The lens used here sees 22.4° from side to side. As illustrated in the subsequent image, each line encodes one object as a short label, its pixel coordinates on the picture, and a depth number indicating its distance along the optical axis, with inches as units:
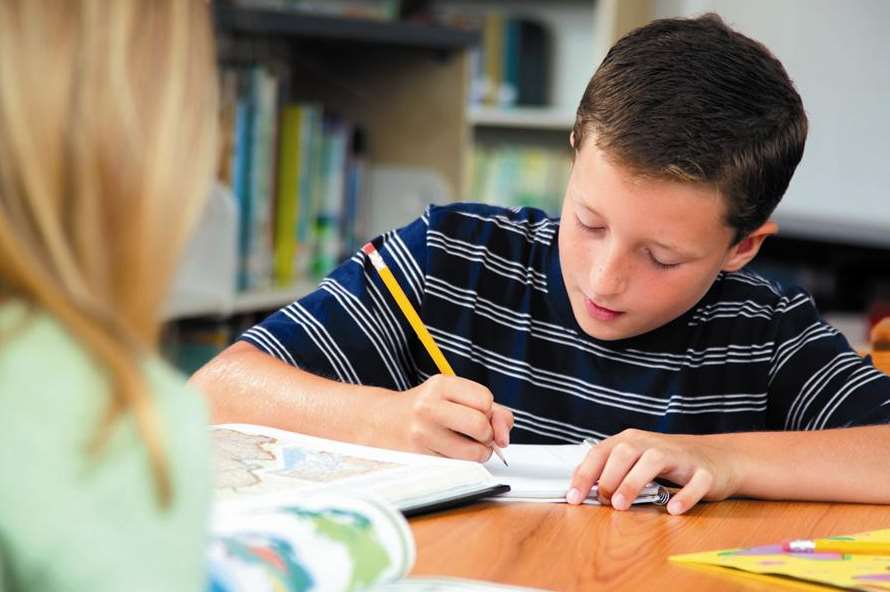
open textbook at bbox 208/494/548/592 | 47.6
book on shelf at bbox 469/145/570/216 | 141.1
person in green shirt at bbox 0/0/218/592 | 37.1
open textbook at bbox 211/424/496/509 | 55.9
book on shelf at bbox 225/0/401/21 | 105.2
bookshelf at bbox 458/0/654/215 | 141.3
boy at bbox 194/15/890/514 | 61.9
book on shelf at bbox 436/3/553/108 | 150.4
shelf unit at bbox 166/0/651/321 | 97.3
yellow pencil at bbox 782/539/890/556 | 56.3
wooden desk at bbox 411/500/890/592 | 53.7
